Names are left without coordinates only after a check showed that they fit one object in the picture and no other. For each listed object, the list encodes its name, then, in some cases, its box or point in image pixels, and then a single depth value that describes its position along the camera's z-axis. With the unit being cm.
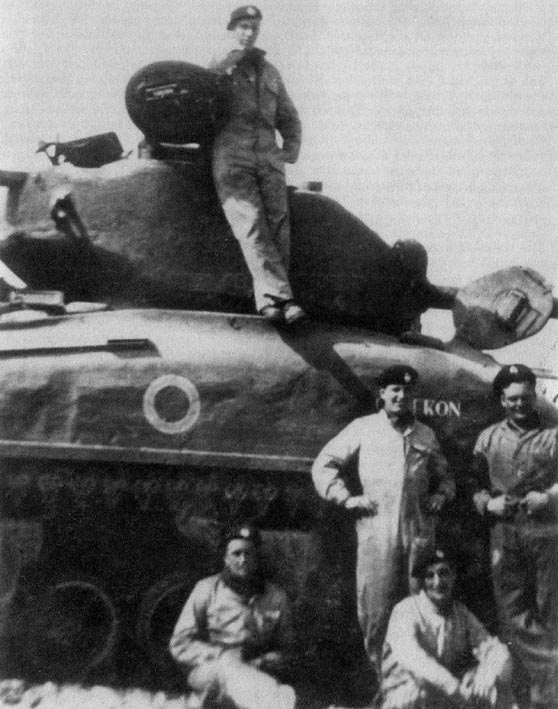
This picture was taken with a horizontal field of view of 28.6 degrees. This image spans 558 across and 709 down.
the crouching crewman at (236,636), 658
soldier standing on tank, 772
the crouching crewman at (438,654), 661
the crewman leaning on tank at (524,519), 702
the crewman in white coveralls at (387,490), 687
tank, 695
